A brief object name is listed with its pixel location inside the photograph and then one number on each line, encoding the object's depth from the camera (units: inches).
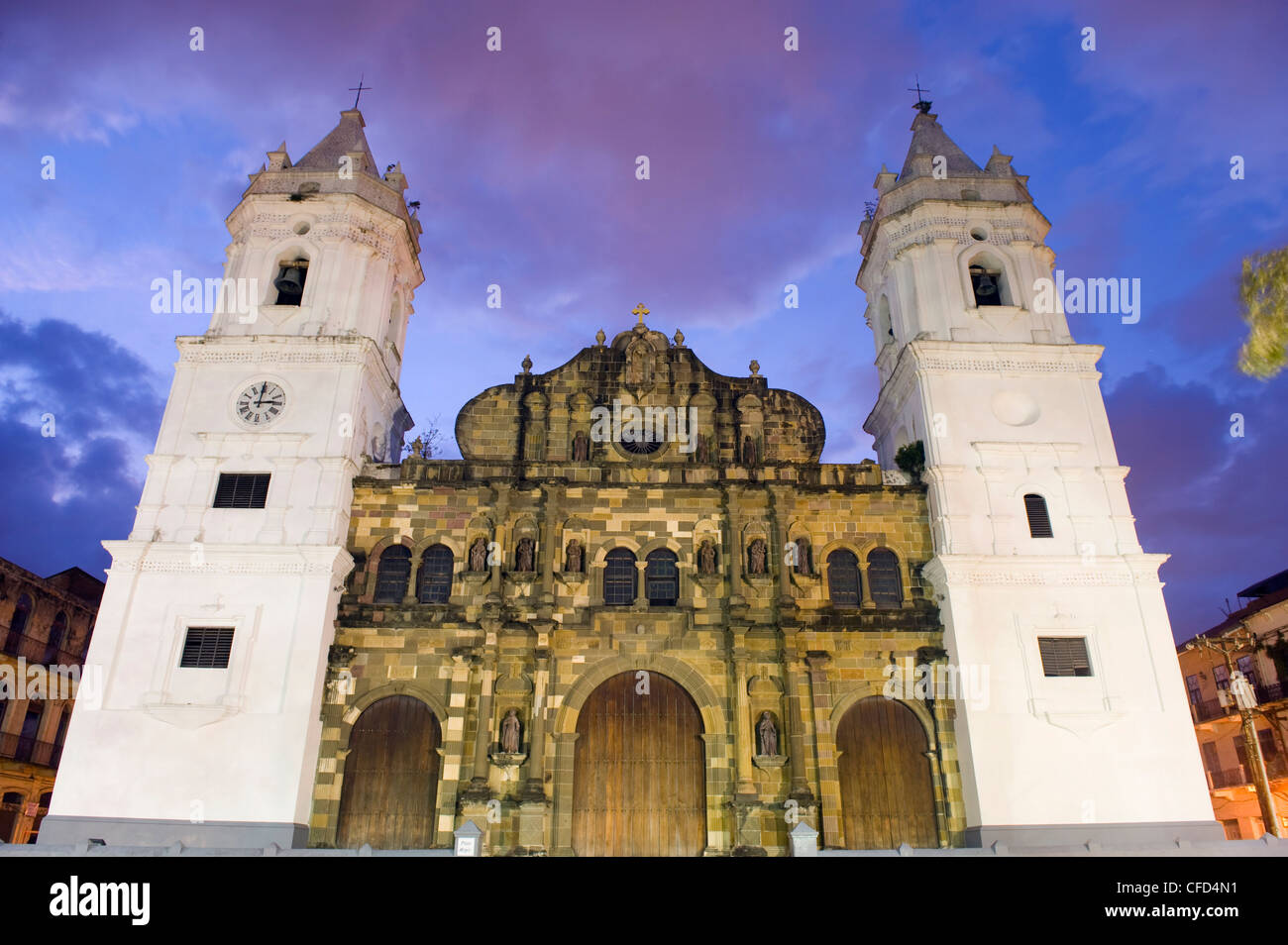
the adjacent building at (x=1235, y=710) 1332.4
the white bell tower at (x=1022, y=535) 795.4
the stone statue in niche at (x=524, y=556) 895.7
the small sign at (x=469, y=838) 596.1
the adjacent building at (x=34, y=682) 1251.2
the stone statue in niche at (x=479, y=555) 900.0
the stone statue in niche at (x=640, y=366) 1020.5
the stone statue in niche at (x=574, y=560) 898.7
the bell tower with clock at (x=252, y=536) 772.6
